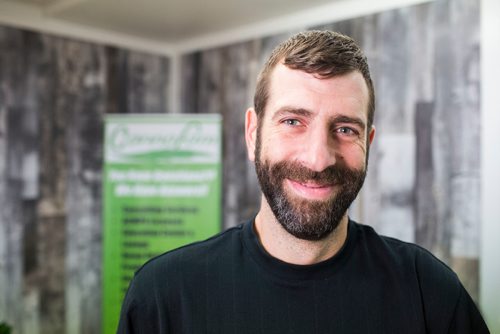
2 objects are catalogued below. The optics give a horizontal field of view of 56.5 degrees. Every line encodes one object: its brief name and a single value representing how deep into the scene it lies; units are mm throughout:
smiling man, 1036
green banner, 3352
